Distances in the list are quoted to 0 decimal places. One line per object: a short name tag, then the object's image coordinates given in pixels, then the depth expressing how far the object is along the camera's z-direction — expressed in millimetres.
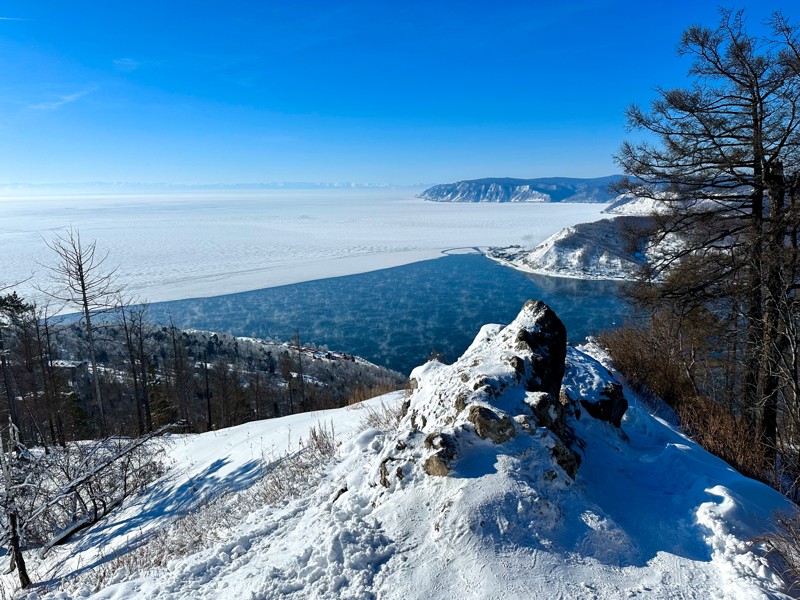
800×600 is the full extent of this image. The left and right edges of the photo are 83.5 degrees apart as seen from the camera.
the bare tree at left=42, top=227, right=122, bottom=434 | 13723
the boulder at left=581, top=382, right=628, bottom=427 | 6633
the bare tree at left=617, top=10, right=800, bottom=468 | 6523
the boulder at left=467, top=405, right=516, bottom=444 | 4809
